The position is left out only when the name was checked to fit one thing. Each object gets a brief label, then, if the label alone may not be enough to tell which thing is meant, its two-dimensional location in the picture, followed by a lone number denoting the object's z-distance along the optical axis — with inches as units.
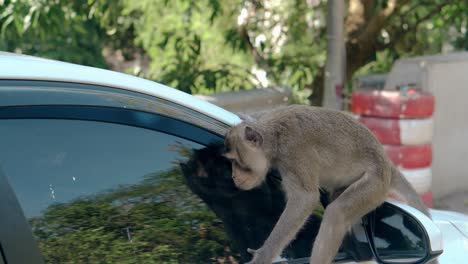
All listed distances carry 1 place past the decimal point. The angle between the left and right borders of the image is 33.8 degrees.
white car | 83.7
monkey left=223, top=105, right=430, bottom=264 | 110.8
